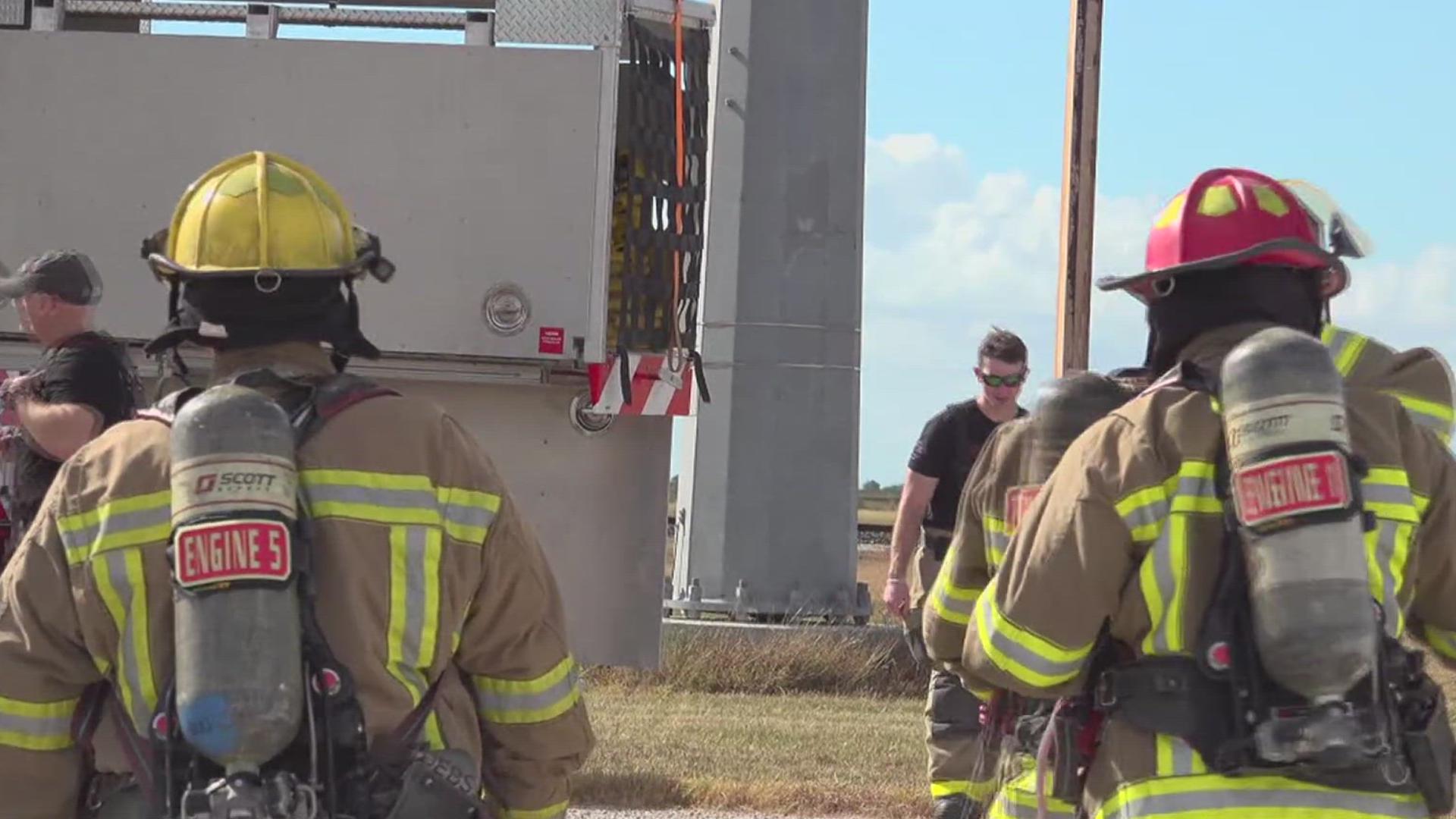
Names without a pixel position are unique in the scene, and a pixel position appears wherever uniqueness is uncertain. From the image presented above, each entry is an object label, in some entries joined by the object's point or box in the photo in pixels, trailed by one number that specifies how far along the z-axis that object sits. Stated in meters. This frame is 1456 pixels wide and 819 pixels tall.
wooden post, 21.19
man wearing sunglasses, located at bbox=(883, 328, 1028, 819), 15.76
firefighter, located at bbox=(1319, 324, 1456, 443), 7.74
